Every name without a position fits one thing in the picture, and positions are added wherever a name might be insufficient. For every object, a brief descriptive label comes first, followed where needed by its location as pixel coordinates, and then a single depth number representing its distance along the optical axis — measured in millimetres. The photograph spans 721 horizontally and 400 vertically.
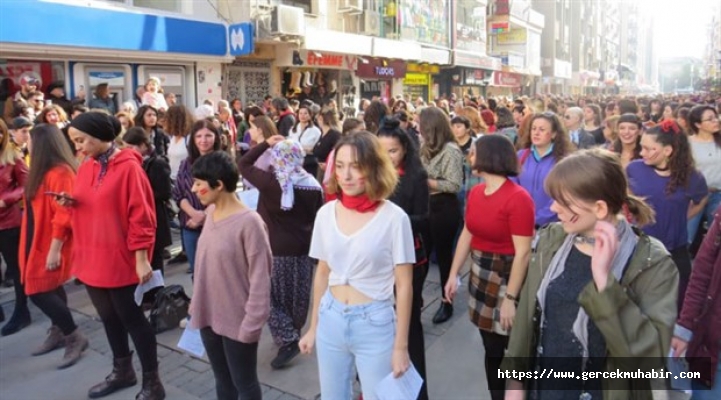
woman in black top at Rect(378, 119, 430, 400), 3628
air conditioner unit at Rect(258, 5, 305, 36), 13688
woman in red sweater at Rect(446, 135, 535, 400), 3051
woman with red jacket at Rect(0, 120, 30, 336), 4754
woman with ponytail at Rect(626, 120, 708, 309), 3900
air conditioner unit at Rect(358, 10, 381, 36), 18984
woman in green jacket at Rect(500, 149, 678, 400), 1794
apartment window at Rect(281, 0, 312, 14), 16655
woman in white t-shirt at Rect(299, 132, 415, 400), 2523
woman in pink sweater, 2994
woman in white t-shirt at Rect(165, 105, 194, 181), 6137
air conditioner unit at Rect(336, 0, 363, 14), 18234
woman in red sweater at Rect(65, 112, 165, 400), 3541
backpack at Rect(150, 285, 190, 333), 4887
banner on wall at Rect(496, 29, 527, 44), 39500
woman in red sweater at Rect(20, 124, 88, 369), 4082
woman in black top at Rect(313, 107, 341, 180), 7070
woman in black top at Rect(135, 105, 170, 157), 6926
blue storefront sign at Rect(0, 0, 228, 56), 9273
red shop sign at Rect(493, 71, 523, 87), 34438
